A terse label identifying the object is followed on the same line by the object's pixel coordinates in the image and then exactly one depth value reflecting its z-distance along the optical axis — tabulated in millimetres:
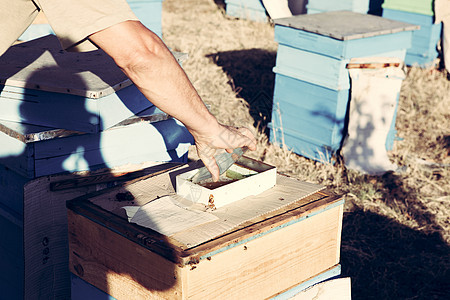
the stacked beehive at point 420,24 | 7055
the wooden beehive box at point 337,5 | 7164
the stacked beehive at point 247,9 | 9024
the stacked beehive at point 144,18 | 5234
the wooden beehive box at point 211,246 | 1821
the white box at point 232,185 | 2059
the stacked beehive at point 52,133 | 2348
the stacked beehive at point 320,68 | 4312
